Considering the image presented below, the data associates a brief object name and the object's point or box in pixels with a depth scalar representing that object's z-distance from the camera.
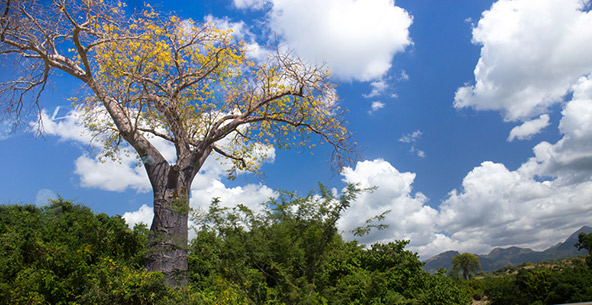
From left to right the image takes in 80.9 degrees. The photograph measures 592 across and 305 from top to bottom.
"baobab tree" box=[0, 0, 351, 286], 7.83
